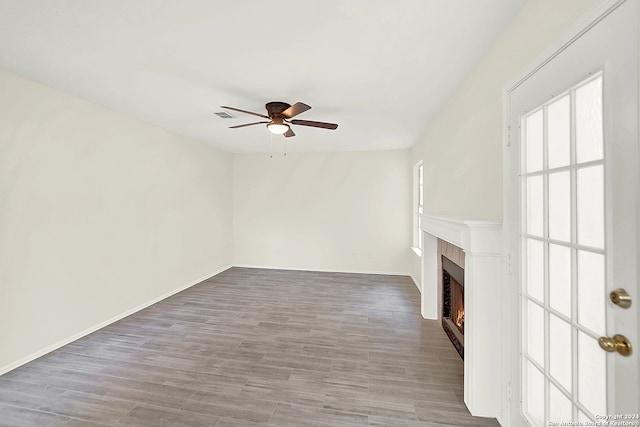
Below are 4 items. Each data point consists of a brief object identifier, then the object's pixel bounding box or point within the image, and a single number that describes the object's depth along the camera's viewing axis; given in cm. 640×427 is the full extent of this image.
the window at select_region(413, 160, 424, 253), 474
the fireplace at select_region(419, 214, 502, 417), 170
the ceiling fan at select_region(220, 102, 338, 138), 258
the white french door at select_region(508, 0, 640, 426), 88
